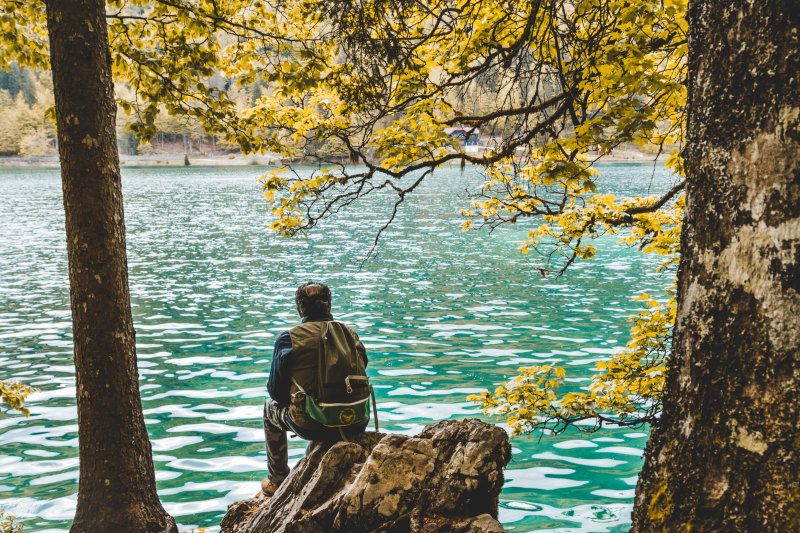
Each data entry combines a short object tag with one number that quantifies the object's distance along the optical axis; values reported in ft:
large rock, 13.34
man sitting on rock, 16.99
